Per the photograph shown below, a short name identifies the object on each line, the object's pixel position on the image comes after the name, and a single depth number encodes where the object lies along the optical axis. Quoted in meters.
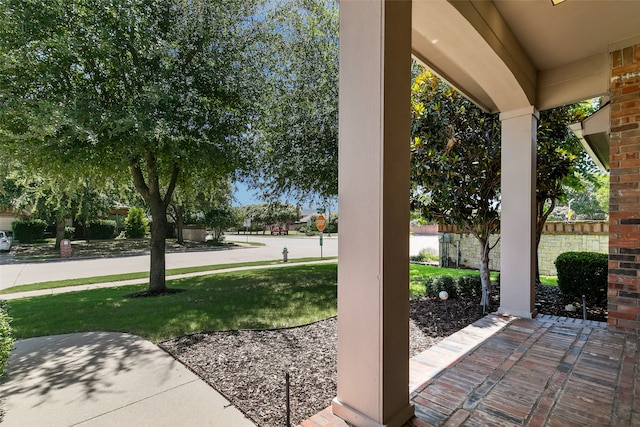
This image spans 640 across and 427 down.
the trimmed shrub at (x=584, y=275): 4.60
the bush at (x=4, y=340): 2.36
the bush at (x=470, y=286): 5.14
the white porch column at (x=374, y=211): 1.57
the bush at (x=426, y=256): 12.38
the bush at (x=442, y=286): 5.21
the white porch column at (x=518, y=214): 3.66
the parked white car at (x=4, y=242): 14.43
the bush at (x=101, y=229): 20.34
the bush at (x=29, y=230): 17.83
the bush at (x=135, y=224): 21.75
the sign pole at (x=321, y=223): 10.71
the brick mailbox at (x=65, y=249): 13.46
